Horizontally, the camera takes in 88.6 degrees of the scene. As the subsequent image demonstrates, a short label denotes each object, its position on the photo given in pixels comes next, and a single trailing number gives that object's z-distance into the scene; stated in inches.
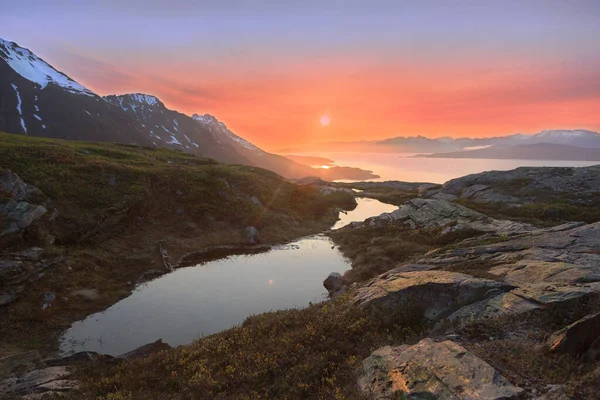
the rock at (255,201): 2529.5
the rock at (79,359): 772.0
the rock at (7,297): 985.5
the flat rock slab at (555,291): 532.4
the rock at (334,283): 1238.3
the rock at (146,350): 790.5
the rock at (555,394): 343.0
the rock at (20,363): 728.0
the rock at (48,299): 1048.0
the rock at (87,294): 1150.3
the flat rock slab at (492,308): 552.4
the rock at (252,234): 1950.1
